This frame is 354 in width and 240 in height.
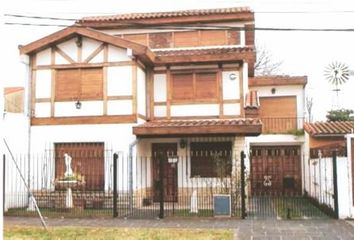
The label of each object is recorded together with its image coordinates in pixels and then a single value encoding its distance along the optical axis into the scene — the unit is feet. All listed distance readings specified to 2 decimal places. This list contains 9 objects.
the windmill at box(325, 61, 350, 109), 119.55
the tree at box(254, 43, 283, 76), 126.21
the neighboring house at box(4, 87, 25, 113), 84.18
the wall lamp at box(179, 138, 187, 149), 57.57
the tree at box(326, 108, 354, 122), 94.84
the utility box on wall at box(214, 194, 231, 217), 44.04
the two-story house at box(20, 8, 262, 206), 53.93
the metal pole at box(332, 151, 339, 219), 41.78
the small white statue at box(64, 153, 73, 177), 50.58
